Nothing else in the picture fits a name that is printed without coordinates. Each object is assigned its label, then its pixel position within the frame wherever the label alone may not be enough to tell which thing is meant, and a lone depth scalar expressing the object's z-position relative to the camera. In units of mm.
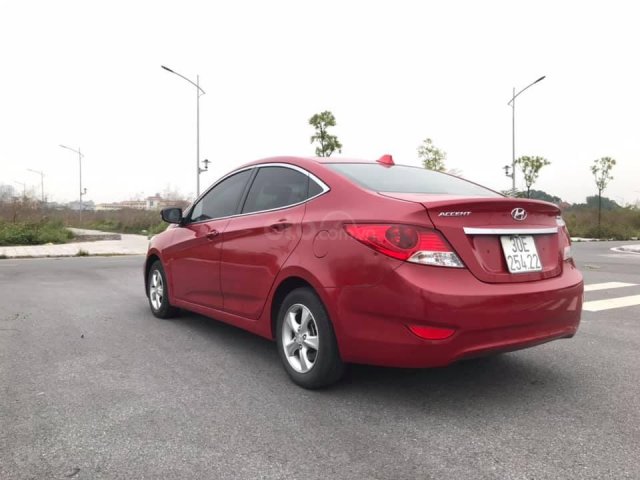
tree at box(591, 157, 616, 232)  33812
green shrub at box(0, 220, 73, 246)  19703
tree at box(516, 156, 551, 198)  33875
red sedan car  2879
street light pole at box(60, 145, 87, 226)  44888
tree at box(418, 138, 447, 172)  32375
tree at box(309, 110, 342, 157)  24969
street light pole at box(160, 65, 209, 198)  26378
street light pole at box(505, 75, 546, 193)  30269
